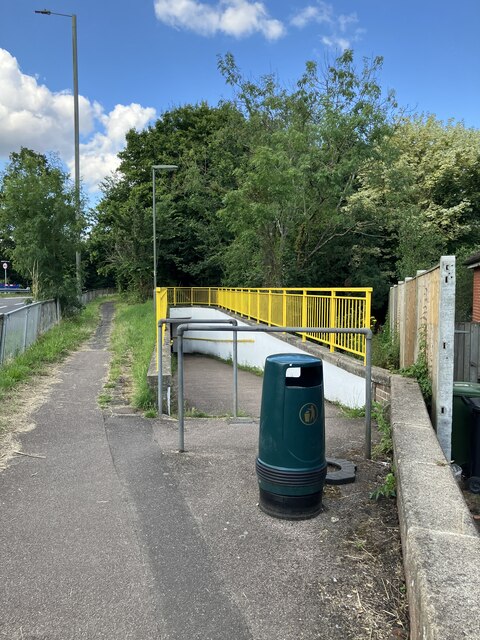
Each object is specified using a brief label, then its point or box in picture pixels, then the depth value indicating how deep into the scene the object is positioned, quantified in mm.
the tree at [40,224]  16812
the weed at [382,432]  4664
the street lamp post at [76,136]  18609
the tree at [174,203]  30719
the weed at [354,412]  6516
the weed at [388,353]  7278
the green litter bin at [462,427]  4930
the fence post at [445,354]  4371
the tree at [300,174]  19609
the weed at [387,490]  3620
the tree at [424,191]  22000
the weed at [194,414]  6500
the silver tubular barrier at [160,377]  6164
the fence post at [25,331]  11134
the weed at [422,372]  5375
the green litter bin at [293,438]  3289
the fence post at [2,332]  9080
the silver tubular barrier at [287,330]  4438
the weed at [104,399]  6844
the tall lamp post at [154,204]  25047
